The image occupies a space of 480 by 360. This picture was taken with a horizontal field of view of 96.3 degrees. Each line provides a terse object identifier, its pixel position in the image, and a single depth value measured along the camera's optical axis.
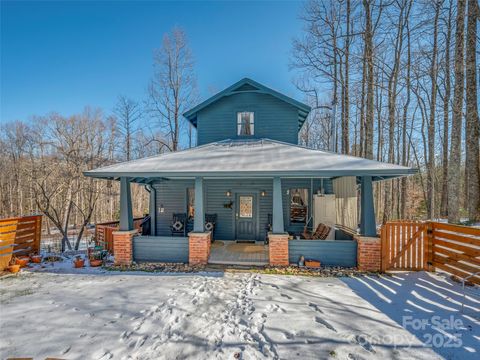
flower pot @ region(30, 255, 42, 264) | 6.65
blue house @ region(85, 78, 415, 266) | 5.99
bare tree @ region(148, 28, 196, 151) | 15.77
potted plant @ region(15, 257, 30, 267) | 6.16
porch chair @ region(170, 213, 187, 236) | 9.10
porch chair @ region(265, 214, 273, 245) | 8.76
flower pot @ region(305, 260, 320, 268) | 5.90
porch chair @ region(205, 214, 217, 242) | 8.91
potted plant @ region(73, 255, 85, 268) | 6.36
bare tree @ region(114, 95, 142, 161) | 19.02
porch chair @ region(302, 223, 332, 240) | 7.20
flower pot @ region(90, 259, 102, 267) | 6.43
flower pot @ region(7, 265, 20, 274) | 5.88
